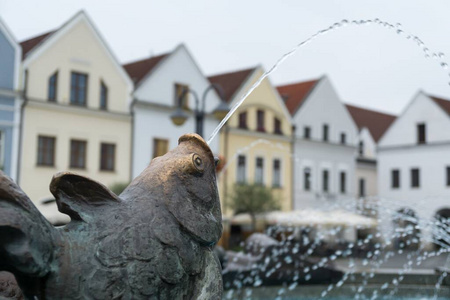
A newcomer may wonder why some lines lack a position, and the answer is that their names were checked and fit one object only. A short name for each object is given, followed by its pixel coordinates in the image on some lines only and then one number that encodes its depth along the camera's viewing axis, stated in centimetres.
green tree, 2970
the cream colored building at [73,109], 2589
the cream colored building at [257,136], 3409
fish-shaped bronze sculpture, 284
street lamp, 1309
